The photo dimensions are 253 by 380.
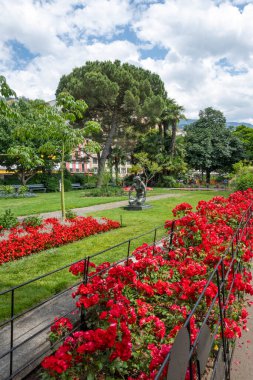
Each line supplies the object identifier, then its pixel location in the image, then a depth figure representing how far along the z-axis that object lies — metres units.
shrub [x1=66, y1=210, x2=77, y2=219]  11.41
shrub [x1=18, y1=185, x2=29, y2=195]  9.37
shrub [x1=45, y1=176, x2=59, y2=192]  31.67
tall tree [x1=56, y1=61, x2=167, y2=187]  28.77
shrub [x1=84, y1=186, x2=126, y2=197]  23.35
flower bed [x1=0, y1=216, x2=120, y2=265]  7.58
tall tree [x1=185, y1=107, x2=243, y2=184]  39.94
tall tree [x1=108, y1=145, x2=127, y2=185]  36.66
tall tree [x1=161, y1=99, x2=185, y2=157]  35.38
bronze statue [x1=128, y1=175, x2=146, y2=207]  15.80
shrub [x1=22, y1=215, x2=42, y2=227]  9.97
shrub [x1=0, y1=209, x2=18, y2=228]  9.76
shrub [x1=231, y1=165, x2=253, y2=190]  20.59
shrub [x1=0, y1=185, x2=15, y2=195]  8.69
